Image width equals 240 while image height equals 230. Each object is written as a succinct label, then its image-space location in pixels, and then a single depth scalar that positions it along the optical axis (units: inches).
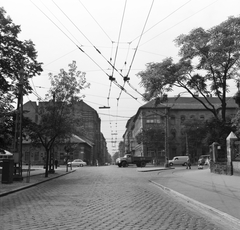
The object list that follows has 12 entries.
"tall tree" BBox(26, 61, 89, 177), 1093.8
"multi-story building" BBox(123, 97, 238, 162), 2947.8
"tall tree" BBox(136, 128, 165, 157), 2527.1
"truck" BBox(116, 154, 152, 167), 2044.8
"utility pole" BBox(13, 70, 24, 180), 816.3
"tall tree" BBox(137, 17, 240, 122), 967.0
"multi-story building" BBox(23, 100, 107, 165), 2908.5
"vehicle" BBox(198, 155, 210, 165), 1906.6
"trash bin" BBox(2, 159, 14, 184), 727.4
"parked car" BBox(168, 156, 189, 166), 2321.6
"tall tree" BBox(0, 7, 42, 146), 882.1
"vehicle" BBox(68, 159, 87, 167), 2499.3
